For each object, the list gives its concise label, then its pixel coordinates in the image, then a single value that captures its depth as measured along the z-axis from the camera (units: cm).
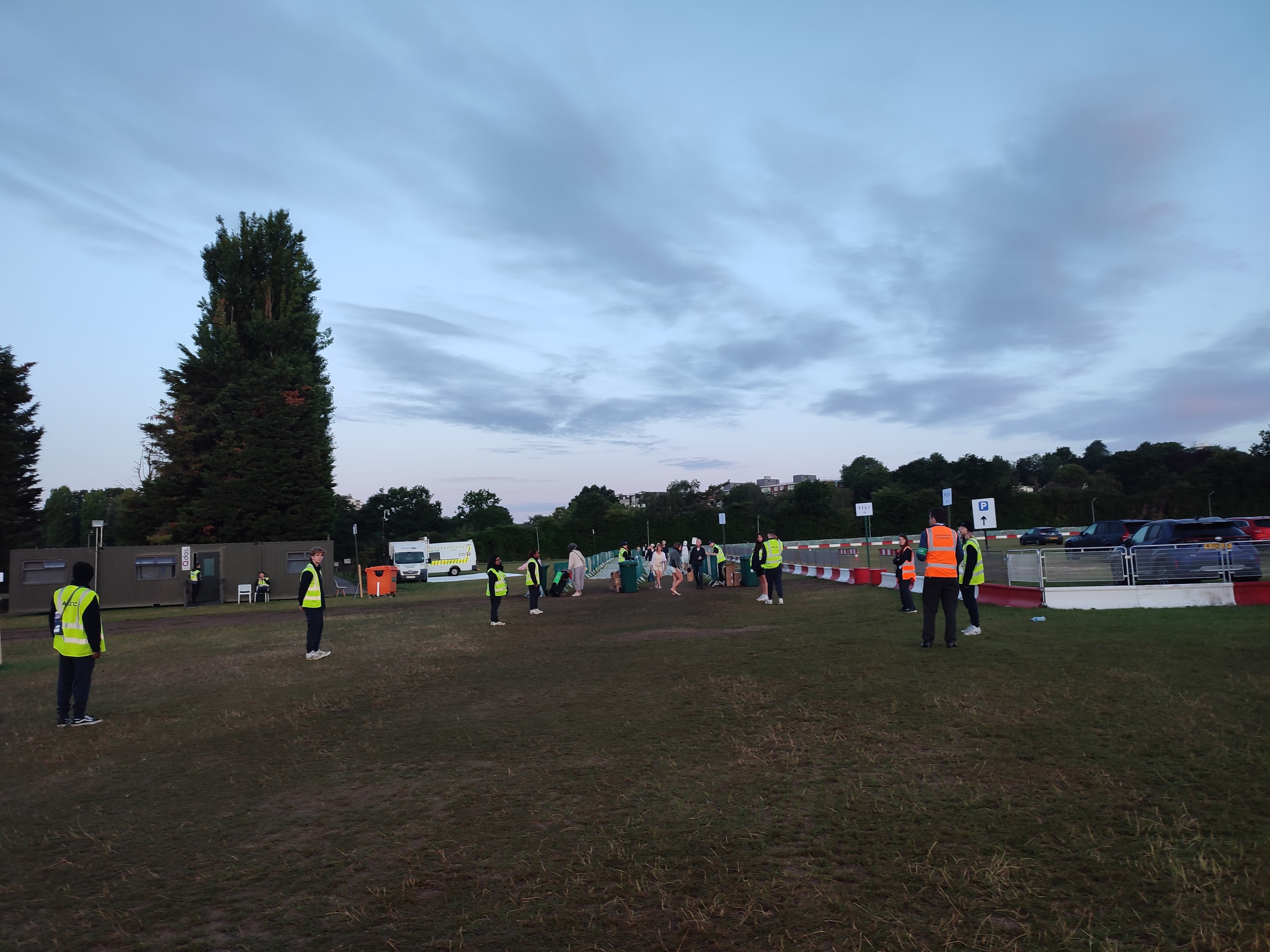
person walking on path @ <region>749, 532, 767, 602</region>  1905
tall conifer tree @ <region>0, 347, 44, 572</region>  4356
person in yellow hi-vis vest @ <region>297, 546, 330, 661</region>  1302
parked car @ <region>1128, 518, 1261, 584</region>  1502
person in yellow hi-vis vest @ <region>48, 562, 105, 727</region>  885
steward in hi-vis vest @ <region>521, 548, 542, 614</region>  2072
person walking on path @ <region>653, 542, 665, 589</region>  3106
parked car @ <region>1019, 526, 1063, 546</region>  5006
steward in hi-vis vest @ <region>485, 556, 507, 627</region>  1770
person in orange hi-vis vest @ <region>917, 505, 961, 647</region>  1102
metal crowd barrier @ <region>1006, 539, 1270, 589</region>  1503
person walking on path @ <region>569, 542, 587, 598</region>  2884
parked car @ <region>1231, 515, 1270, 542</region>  2550
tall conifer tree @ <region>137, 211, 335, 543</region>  4028
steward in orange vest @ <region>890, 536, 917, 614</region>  1770
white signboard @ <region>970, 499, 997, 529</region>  2075
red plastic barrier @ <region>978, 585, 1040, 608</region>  1622
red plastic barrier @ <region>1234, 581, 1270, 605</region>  1473
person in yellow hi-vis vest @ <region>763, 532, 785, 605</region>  1892
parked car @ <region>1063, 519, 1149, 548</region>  2909
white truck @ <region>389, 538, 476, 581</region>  4800
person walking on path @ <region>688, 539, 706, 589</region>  2827
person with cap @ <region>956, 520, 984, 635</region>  1260
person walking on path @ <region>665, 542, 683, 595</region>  2719
